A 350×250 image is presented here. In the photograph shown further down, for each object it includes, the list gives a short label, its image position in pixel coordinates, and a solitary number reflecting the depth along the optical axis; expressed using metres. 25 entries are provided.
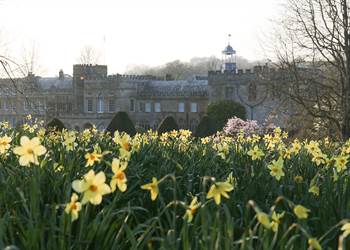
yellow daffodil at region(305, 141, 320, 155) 6.19
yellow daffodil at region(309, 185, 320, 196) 4.05
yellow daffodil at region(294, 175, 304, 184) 4.64
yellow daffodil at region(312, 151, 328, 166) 5.90
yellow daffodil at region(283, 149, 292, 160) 6.37
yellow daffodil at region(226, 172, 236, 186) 4.42
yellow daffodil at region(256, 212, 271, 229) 2.38
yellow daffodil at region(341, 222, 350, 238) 2.58
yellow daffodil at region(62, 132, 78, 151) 5.81
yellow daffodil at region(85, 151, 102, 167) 4.06
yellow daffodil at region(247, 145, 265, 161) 5.93
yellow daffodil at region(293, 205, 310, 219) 2.64
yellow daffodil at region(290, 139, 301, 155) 7.13
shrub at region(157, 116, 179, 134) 40.51
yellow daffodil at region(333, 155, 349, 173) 5.15
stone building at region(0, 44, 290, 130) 75.91
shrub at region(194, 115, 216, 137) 40.27
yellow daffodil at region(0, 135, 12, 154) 4.76
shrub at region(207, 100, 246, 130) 64.10
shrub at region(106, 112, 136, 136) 38.53
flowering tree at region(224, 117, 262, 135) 34.60
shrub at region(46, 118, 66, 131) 32.43
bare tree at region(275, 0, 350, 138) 23.48
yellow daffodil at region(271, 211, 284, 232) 3.00
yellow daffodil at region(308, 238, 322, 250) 2.30
